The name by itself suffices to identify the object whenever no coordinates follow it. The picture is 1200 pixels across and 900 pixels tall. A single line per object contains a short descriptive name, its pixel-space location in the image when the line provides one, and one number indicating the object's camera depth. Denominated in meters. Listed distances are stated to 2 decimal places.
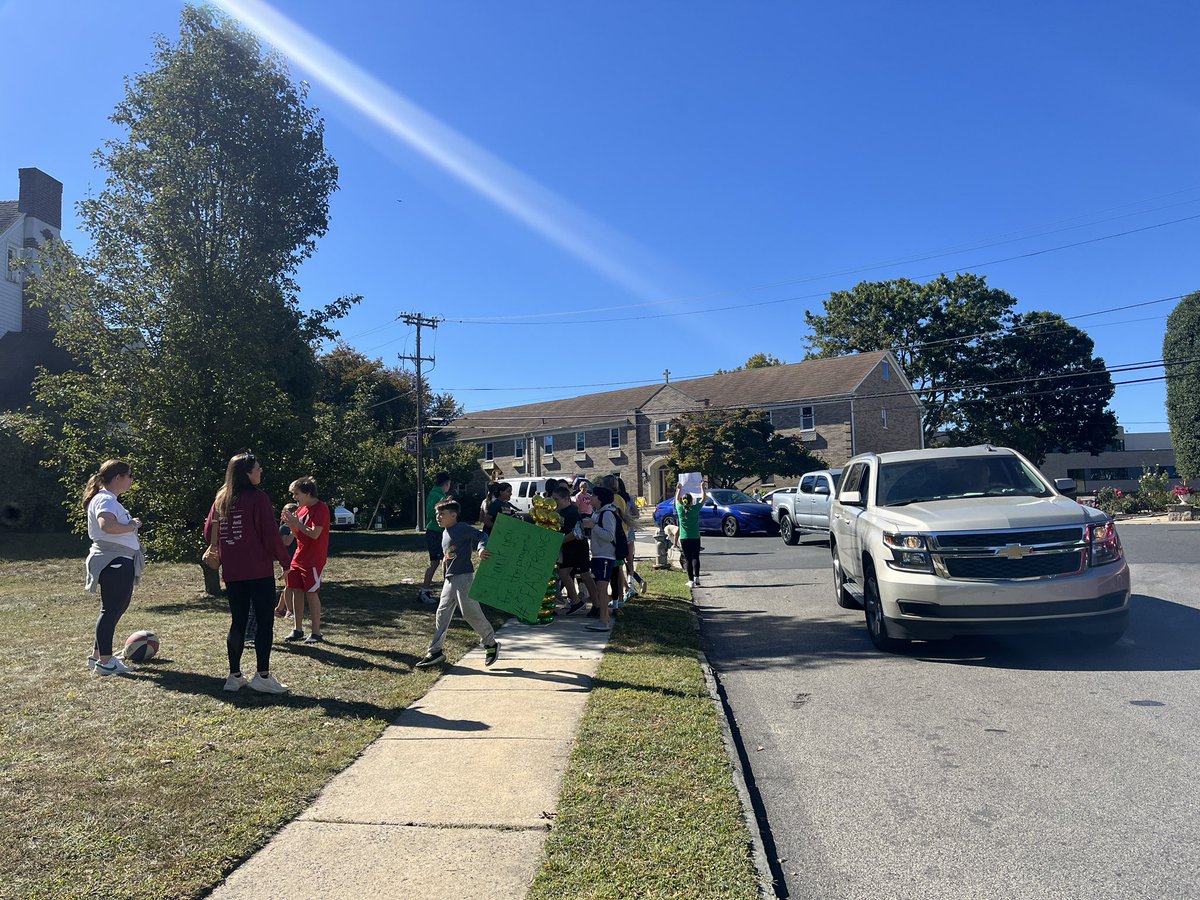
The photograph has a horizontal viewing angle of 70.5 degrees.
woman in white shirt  6.78
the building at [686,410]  43.44
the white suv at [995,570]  6.84
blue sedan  24.19
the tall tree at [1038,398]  54.69
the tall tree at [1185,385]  39.31
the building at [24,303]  27.05
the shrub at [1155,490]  29.05
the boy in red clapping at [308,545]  8.11
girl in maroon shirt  6.29
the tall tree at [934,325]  55.22
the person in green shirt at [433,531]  10.80
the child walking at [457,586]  7.40
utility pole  35.45
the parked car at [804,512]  20.23
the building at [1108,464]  75.25
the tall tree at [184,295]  12.06
